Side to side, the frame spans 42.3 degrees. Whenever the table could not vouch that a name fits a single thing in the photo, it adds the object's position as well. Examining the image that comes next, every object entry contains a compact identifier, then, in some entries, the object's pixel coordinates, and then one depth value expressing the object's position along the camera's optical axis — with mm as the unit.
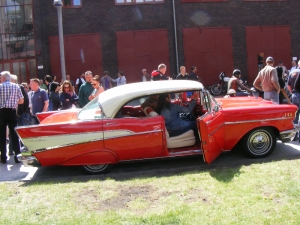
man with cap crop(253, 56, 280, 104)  8820
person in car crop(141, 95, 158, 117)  7023
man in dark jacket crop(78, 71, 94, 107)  9008
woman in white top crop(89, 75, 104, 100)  8719
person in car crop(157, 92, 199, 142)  6957
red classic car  6316
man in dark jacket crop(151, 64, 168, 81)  10266
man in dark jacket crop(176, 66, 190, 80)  12806
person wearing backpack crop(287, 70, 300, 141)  8406
